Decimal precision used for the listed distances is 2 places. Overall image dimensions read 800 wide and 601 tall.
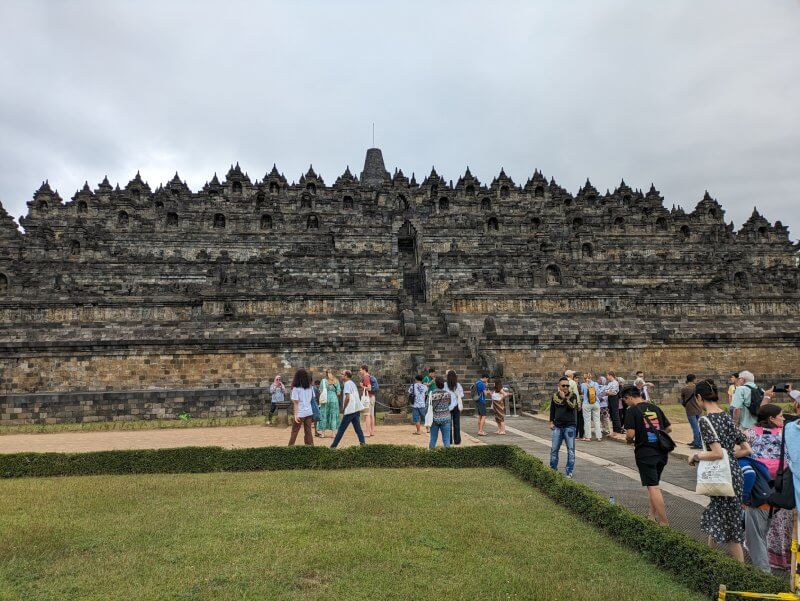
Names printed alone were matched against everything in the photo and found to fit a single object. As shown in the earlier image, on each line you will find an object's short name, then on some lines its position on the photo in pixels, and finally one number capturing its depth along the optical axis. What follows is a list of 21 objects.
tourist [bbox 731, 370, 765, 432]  9.68
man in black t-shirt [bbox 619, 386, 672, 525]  6.67
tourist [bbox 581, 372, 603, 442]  13.82
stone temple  21.61
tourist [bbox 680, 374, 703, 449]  11.93
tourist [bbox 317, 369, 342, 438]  14.27
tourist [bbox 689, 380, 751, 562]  5.54
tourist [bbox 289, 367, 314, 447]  11.76
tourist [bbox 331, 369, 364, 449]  11.88
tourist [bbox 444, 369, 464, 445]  12.25
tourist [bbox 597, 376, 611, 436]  14.84
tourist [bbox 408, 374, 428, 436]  14.71
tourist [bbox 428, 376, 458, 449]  11.60
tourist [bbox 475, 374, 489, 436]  14.73
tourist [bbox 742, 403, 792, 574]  5.52
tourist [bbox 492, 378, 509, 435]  15.03
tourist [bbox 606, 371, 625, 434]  14.48
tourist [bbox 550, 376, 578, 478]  9.41
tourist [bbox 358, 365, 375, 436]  14.59
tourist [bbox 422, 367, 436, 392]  15.08
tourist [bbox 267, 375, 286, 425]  17.17
